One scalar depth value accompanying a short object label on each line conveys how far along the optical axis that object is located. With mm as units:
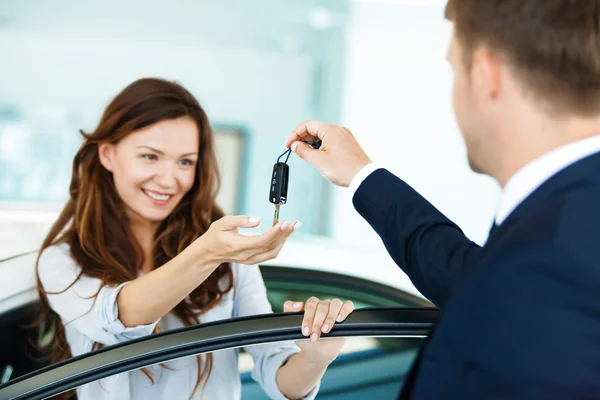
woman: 2112
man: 1458
